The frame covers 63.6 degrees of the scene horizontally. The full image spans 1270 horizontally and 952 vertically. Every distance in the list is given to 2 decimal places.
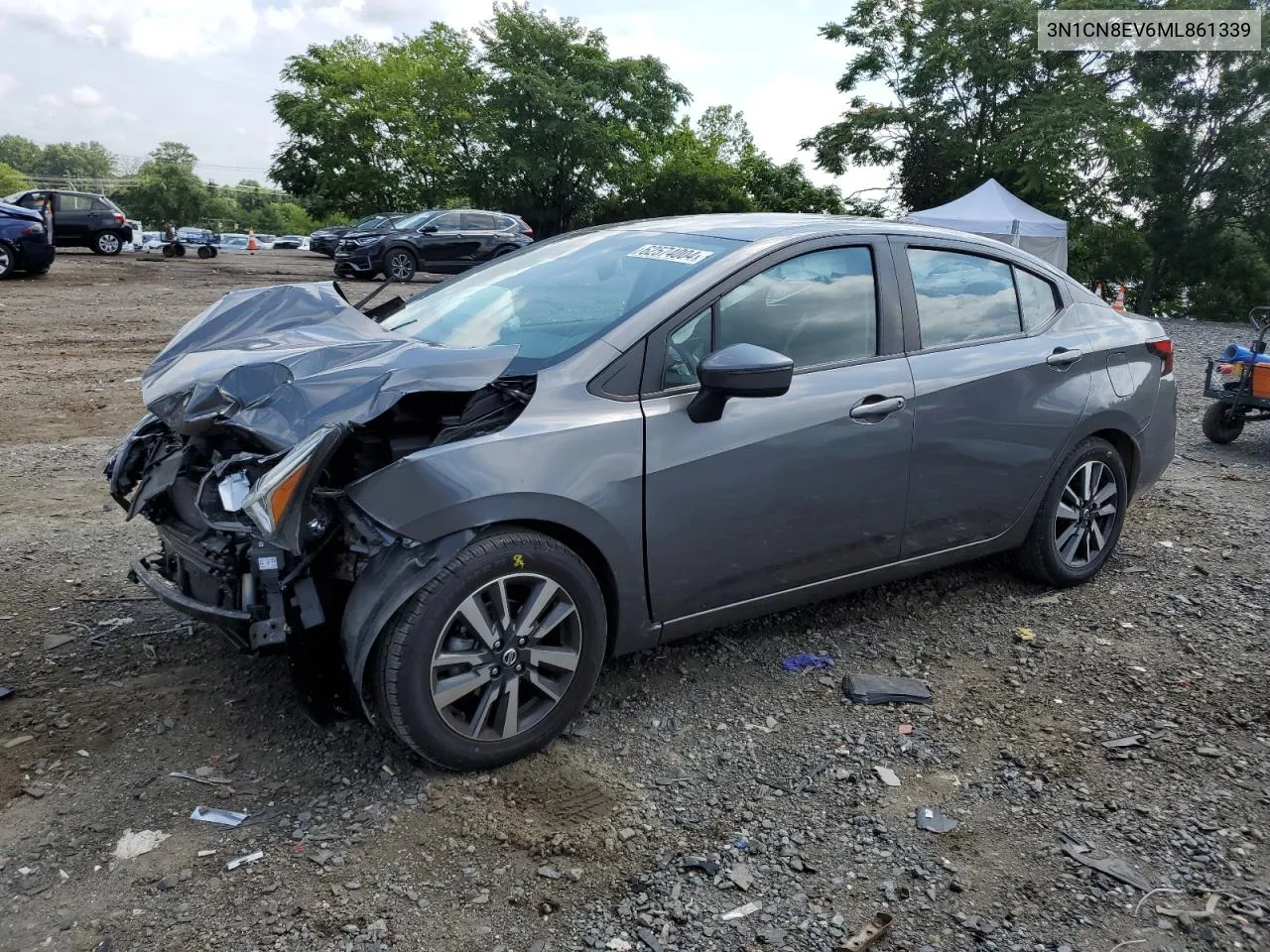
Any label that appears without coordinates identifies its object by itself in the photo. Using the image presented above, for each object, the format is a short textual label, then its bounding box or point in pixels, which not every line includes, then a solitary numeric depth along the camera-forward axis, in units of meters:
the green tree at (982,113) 30.88
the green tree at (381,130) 42.28
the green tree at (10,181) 106.81
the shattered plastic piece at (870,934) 2.50
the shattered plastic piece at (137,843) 2.75
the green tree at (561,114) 40.09
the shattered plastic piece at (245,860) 2.72
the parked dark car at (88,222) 23.88
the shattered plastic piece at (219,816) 2.90
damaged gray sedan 2.94
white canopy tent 22.53
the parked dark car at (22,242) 17.00
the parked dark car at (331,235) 26.22
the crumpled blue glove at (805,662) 3.95
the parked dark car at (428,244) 22.14
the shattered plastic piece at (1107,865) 2.75
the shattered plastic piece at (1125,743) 3.46
